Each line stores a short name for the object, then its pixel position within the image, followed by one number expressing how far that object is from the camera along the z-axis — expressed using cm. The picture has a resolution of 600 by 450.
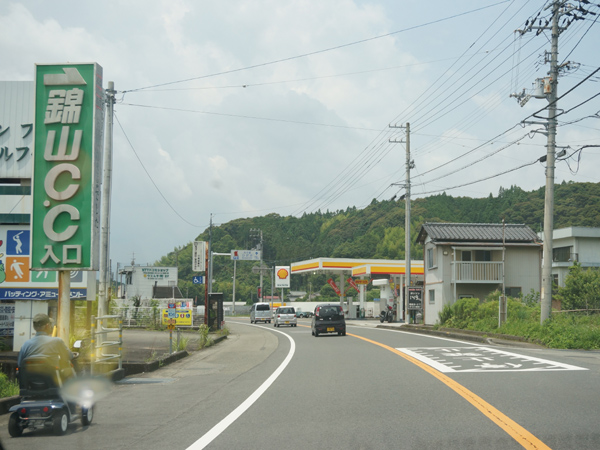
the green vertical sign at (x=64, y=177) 1267
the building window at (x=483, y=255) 4050
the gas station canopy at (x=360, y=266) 5728
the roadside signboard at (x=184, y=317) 3678
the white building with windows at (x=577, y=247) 5331
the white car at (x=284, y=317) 4747
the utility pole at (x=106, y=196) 2005
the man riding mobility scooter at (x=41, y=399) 747
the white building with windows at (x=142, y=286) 7794
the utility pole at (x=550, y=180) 2289
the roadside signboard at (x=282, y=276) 7569
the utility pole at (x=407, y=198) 4034
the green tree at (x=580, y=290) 3823
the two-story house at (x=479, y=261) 3956
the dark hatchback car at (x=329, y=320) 3005
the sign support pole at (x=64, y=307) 1198
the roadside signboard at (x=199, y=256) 4186
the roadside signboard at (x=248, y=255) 6944
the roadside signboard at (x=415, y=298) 4088
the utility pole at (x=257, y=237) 8253
